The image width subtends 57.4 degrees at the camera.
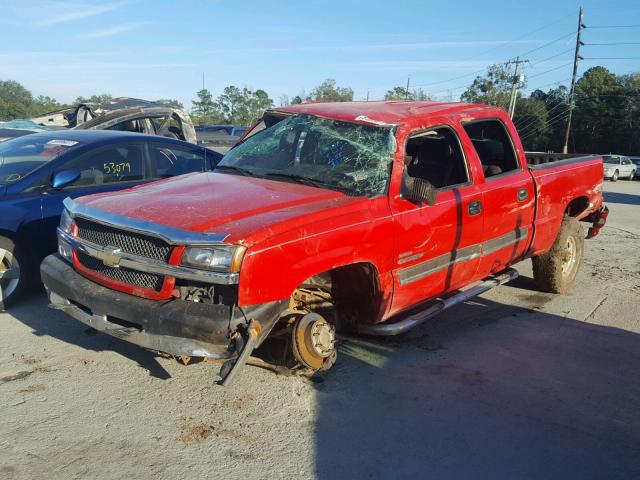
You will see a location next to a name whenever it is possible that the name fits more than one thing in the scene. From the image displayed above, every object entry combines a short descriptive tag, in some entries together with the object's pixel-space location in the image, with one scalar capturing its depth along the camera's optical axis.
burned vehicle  11.76
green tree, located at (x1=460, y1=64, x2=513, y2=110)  60.41
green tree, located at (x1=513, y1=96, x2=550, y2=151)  58.81
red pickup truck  3.38
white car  33.62
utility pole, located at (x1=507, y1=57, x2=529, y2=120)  40.02
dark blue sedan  5.16
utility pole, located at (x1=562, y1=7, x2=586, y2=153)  44.44
